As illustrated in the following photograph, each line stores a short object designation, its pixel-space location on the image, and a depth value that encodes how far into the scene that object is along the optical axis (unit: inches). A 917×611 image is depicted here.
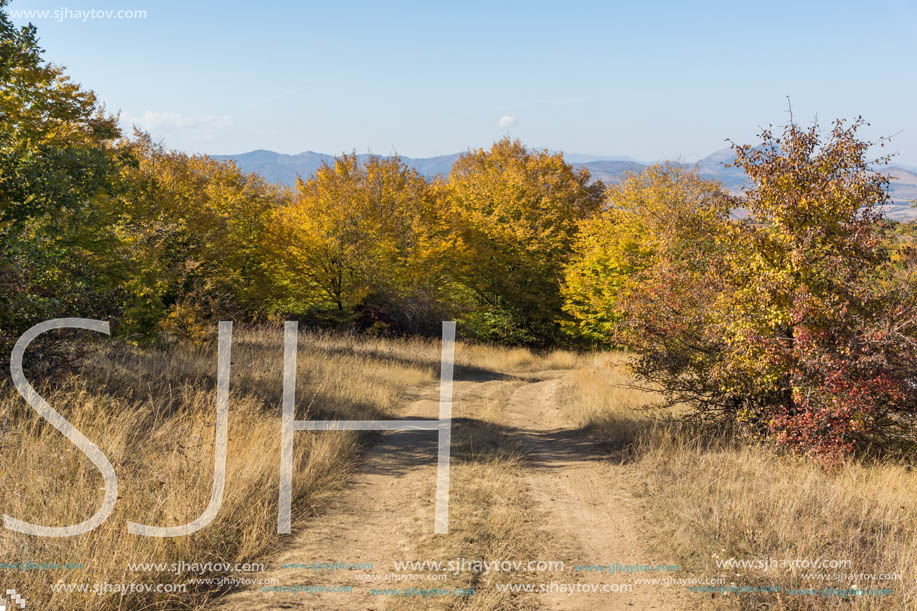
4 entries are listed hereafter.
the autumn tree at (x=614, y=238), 1093.1
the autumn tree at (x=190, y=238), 587.8
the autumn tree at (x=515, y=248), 1405.3
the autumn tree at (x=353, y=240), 962.1
